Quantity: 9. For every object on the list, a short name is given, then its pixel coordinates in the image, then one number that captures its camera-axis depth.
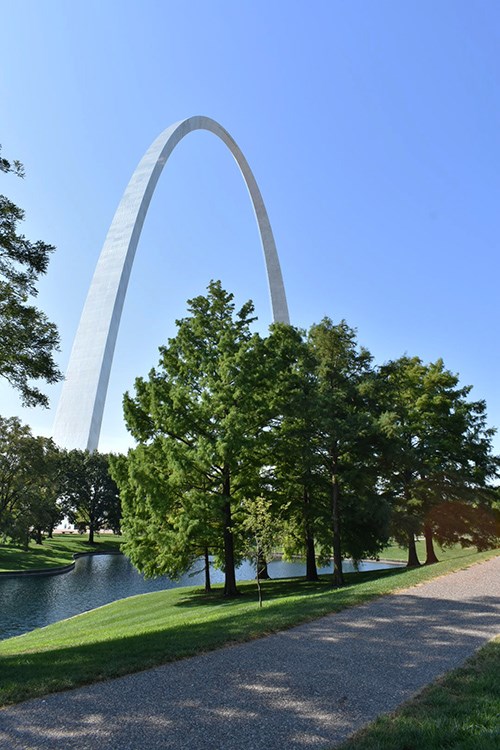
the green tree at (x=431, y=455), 23.44
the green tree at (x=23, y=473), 46.44
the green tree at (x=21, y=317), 12.02
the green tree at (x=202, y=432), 19.44
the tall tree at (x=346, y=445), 21.02
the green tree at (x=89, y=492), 64.19
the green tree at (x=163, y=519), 19.30
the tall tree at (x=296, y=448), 21.69
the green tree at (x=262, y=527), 16.67
